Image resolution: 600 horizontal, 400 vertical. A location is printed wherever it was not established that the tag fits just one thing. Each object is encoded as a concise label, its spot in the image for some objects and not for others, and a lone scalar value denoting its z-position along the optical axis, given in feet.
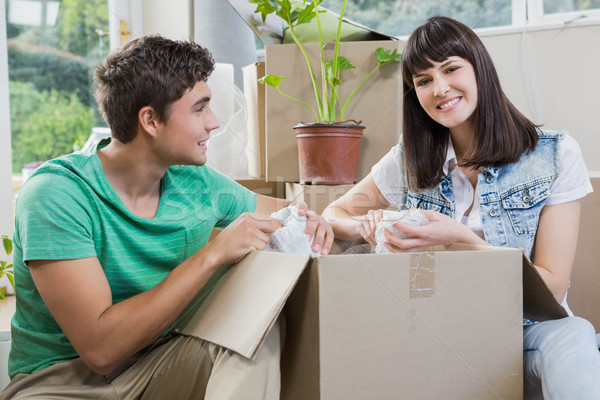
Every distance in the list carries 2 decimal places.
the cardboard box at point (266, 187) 6.11
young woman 3.52
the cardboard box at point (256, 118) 6.38
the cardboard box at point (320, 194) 5.35
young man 2.97
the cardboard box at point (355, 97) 5.67
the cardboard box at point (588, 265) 4.63
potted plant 5.36
